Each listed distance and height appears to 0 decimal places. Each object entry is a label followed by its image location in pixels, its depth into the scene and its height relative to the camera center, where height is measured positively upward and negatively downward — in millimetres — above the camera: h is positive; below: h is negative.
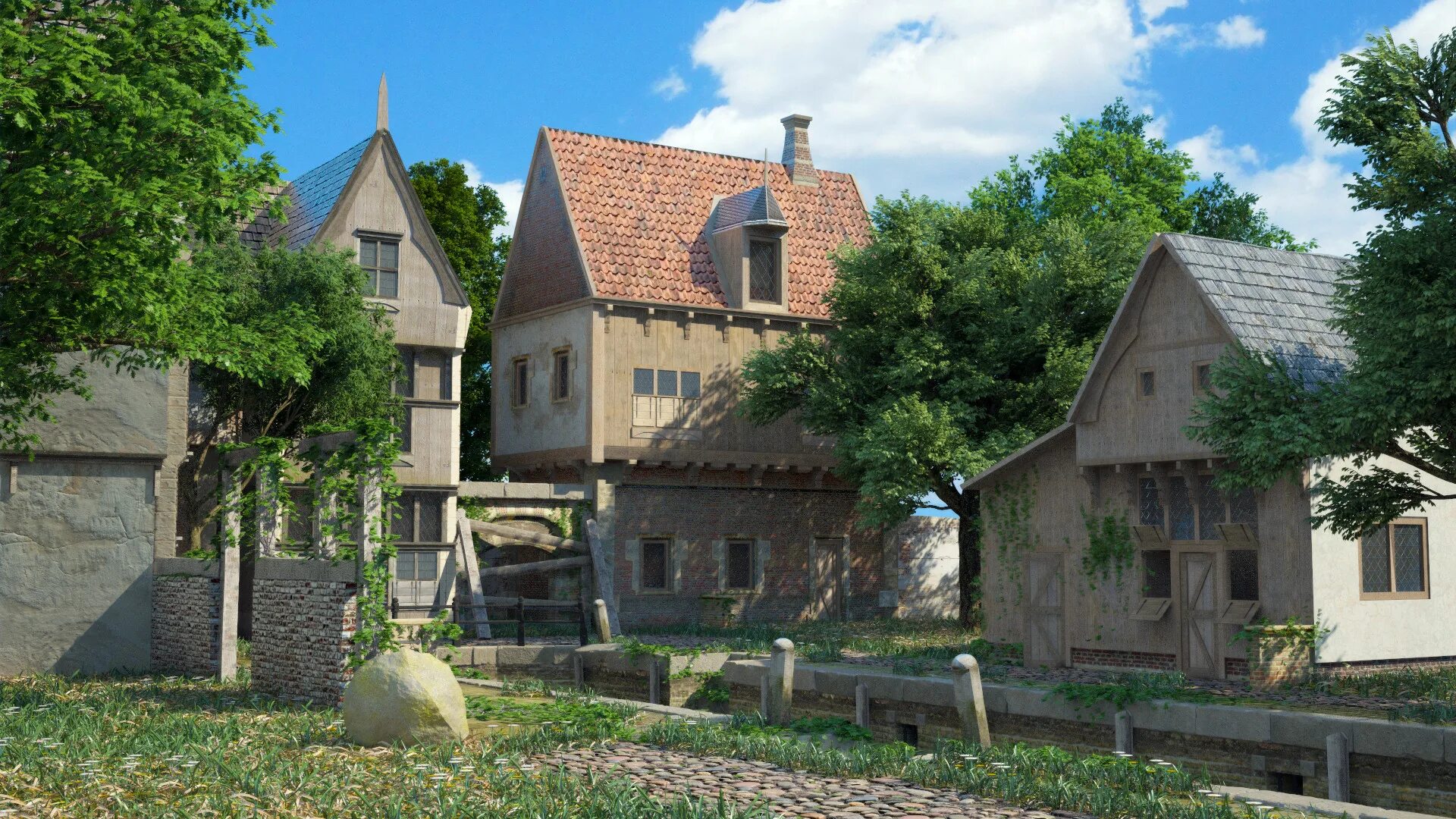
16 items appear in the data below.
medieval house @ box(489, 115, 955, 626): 33875 +3801
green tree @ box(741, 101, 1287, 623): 30391 +4077
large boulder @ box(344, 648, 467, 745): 13828 -1489
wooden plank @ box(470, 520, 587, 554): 31688 +162
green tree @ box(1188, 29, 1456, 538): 18047 +2358
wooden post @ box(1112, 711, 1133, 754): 17500 -2190
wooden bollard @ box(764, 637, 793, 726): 17625 -1663
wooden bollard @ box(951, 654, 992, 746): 15867 -1623
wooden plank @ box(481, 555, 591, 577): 31672 -511
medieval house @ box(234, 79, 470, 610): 29922 +4707
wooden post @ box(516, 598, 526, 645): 26344 -1422
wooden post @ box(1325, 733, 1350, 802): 15461 -2264
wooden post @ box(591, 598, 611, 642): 27812 -1438
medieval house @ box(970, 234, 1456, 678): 21984 +231
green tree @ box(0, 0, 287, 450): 16203 +4171
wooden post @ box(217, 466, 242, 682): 20391 -657
